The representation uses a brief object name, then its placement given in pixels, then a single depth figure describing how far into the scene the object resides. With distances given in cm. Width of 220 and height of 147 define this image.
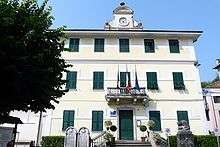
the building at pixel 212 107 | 3344
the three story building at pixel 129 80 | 2438
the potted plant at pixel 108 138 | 1878
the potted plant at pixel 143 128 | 2283
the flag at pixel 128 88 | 2447
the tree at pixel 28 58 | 1033
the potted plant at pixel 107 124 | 2335
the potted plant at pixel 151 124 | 2292
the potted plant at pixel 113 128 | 2306
